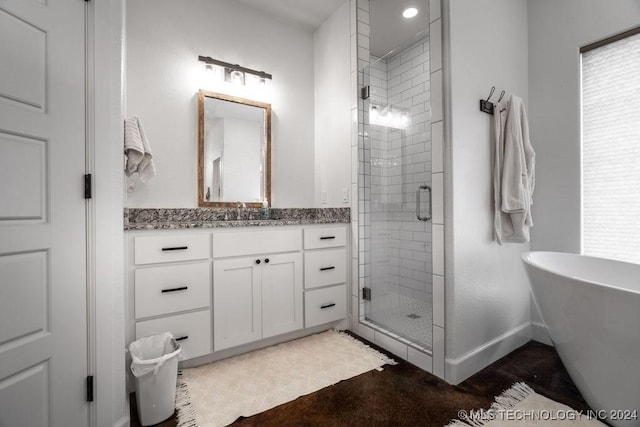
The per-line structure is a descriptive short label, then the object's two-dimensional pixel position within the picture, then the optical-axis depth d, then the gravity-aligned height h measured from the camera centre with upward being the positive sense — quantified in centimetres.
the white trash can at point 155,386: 133 -80
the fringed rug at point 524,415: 134 -98
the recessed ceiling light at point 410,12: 223 +158
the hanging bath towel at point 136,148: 152 +35
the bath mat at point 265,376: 145 -97
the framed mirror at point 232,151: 235 +53
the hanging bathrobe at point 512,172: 182 +25
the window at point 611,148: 185 +42
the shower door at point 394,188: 222 +20
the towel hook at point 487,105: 186 +69
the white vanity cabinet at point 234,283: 163 -45
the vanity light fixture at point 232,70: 236 +122
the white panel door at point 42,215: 95 +0
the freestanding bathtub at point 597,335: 115 -54
